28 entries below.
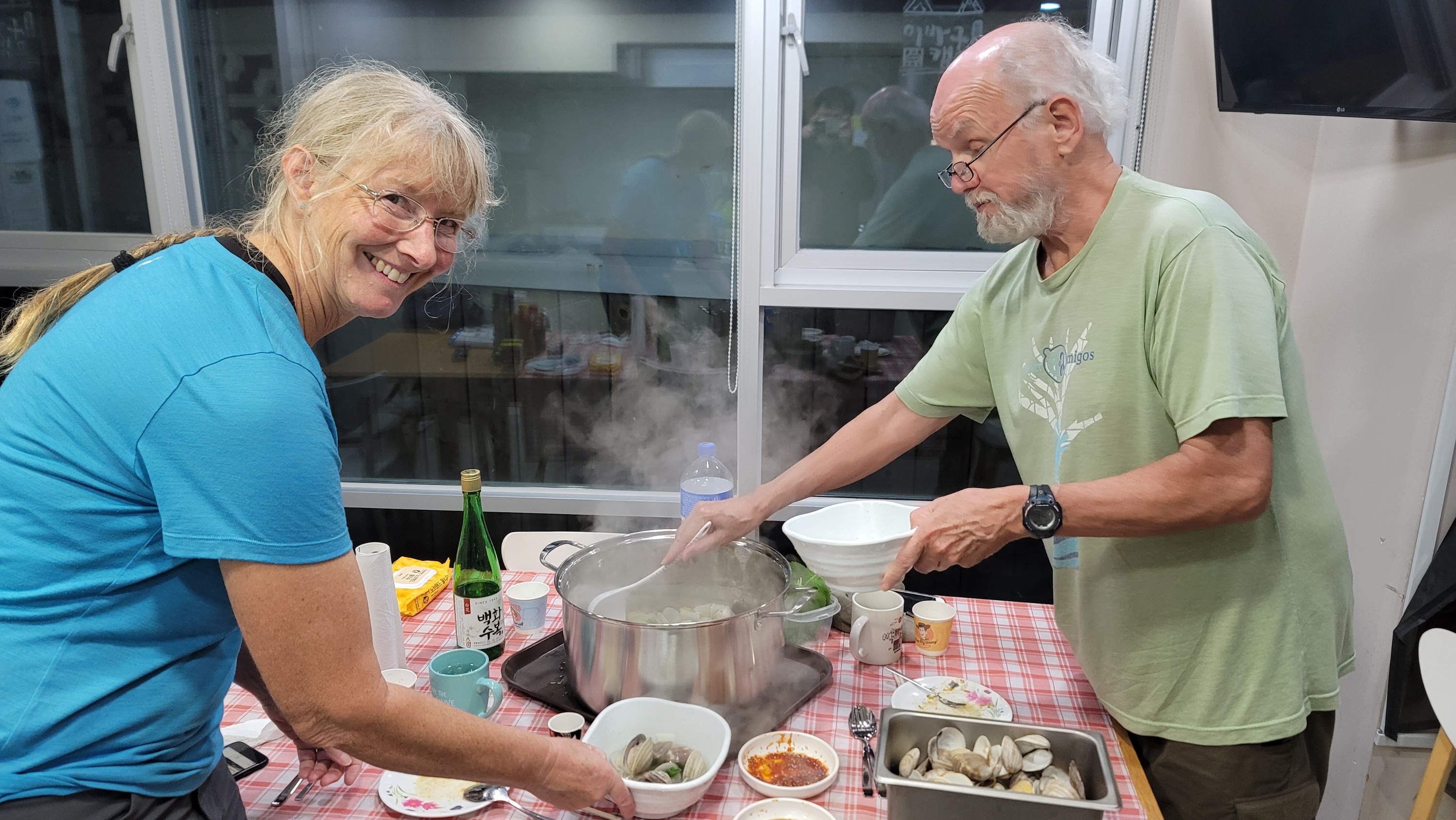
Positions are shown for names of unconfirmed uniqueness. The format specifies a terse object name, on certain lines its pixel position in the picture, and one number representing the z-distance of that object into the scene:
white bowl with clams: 1.24
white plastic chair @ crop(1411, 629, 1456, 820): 1.43
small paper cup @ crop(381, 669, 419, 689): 1.47
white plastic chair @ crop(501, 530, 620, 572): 2.20
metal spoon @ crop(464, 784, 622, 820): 1.21
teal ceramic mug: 1.35
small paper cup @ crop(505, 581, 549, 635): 1.68
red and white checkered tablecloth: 1.23
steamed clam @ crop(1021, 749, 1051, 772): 1.13
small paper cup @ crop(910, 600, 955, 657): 1.63
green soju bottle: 1.60
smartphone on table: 1.28
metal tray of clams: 1.02
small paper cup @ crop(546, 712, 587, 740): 1.30
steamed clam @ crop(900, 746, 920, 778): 1.11
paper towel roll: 1.49
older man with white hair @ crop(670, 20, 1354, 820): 1.25
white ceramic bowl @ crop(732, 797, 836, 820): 1.17
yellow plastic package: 1.80
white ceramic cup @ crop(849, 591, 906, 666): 1.56
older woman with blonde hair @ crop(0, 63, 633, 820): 0.87
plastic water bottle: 2.26
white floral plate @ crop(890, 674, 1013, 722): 1.42
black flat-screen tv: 1.53
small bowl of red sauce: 1.23
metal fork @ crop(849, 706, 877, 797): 1.27
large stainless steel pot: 1.28
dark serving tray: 1.36
